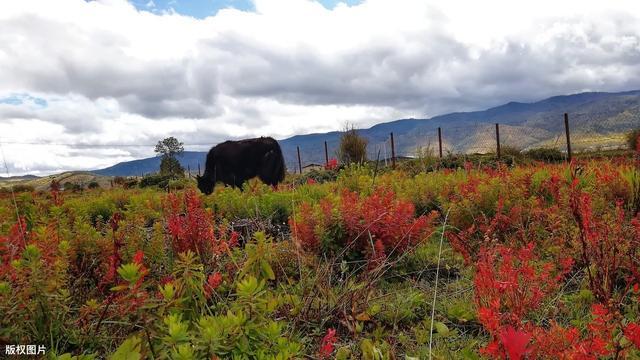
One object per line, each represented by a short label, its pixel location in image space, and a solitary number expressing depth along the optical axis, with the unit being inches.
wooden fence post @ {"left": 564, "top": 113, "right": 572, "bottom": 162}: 697.0
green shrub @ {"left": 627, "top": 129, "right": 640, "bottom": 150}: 967.6
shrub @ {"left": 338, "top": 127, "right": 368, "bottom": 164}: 927.0
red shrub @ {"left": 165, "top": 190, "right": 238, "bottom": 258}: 123.6
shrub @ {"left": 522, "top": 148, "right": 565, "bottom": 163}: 741.3
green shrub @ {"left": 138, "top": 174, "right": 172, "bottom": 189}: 961.6
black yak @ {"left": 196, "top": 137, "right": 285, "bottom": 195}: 546.0
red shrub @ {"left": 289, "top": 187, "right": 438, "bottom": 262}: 164.2
